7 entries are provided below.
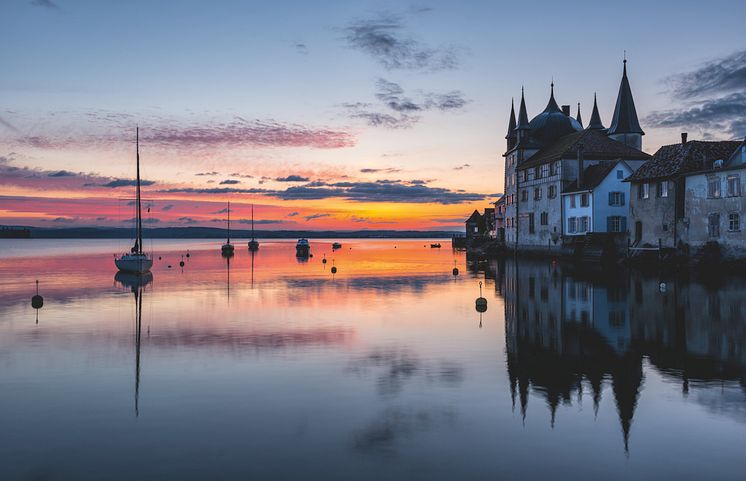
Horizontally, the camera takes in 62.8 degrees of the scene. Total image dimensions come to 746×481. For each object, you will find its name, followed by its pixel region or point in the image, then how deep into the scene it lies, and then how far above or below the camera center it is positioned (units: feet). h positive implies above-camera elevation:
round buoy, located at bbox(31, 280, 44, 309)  117.19 -11.85
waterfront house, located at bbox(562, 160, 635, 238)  228.02 +13.88
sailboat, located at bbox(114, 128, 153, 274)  194.49 -6.47
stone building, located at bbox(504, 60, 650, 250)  250.37 +34.25
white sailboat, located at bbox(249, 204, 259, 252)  442.87 -4.62
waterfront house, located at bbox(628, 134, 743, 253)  174.50 +13.29
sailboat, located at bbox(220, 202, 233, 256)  382.22 -6.67
